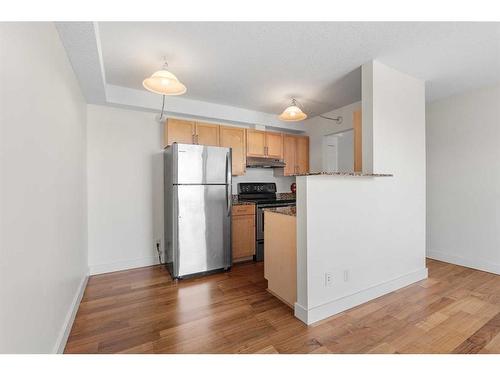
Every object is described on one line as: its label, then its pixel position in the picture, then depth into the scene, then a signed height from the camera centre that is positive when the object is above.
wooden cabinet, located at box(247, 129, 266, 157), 3.86 +0.74
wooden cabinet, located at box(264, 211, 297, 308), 2.06 -0.70
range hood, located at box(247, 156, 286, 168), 3.99 +0.40
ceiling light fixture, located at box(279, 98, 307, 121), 2.93 +0.92
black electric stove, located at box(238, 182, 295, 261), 3.59 -0.26
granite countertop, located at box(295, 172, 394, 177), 1.90 +0.09
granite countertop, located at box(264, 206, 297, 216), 2.12 -0.26
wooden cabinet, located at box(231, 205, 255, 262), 3.41 -0.73
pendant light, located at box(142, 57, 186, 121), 2.01 +0.93
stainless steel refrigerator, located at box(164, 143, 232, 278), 2.77 -0.30
